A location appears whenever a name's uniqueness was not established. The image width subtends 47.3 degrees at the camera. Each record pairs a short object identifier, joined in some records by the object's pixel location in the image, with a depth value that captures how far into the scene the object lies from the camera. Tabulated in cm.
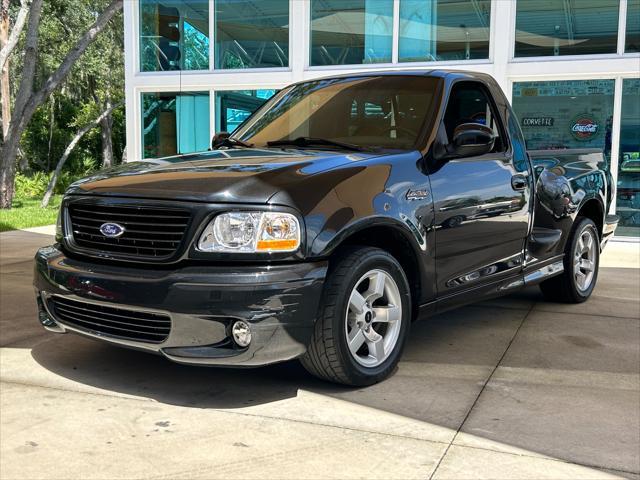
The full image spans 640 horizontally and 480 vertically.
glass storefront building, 1100
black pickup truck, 356
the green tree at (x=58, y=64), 1830
